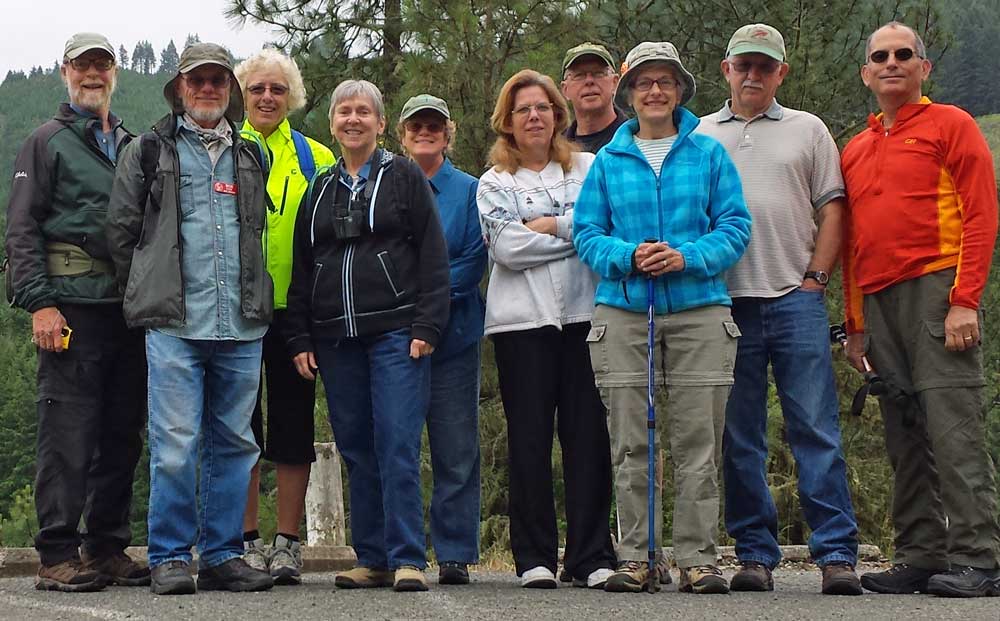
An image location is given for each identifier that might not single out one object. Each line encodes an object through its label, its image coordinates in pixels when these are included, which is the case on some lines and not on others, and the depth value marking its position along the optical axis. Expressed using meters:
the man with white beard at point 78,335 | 5.77
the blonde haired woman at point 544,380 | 5.94
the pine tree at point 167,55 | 176.32
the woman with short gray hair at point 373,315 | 5.80
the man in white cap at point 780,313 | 5.80
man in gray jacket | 5.61
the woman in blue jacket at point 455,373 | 6.11
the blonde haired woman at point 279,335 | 6.17
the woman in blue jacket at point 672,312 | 5.53
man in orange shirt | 5.57
